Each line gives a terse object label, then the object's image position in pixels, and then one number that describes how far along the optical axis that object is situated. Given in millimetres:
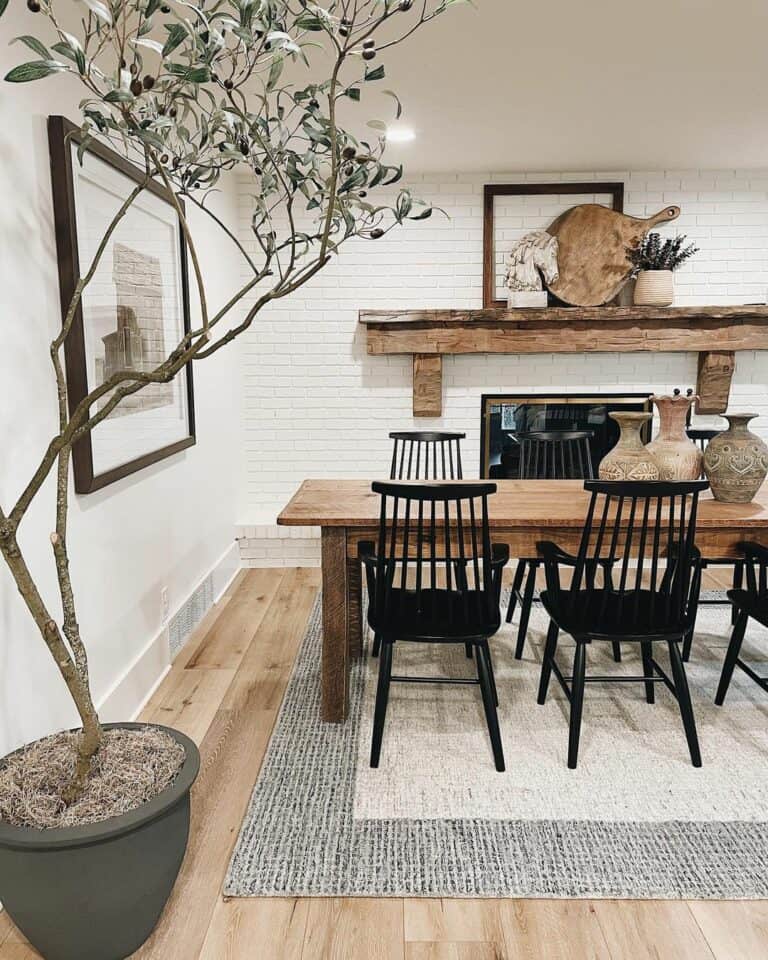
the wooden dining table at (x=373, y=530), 2523
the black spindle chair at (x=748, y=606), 2520
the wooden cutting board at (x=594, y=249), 4348
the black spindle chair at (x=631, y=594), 2266
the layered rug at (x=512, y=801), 1913
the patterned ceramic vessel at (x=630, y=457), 2707
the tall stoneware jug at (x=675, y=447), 2750
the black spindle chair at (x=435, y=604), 2227
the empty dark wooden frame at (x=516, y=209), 4418
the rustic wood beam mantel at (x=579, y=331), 4363
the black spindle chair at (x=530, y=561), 3207
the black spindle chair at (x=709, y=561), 2791
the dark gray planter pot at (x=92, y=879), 1507
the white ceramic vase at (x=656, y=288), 4312
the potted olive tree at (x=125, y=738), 1379
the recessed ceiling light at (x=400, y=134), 3543
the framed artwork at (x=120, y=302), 2201
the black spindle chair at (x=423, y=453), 3613
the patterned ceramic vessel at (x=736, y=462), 2654
